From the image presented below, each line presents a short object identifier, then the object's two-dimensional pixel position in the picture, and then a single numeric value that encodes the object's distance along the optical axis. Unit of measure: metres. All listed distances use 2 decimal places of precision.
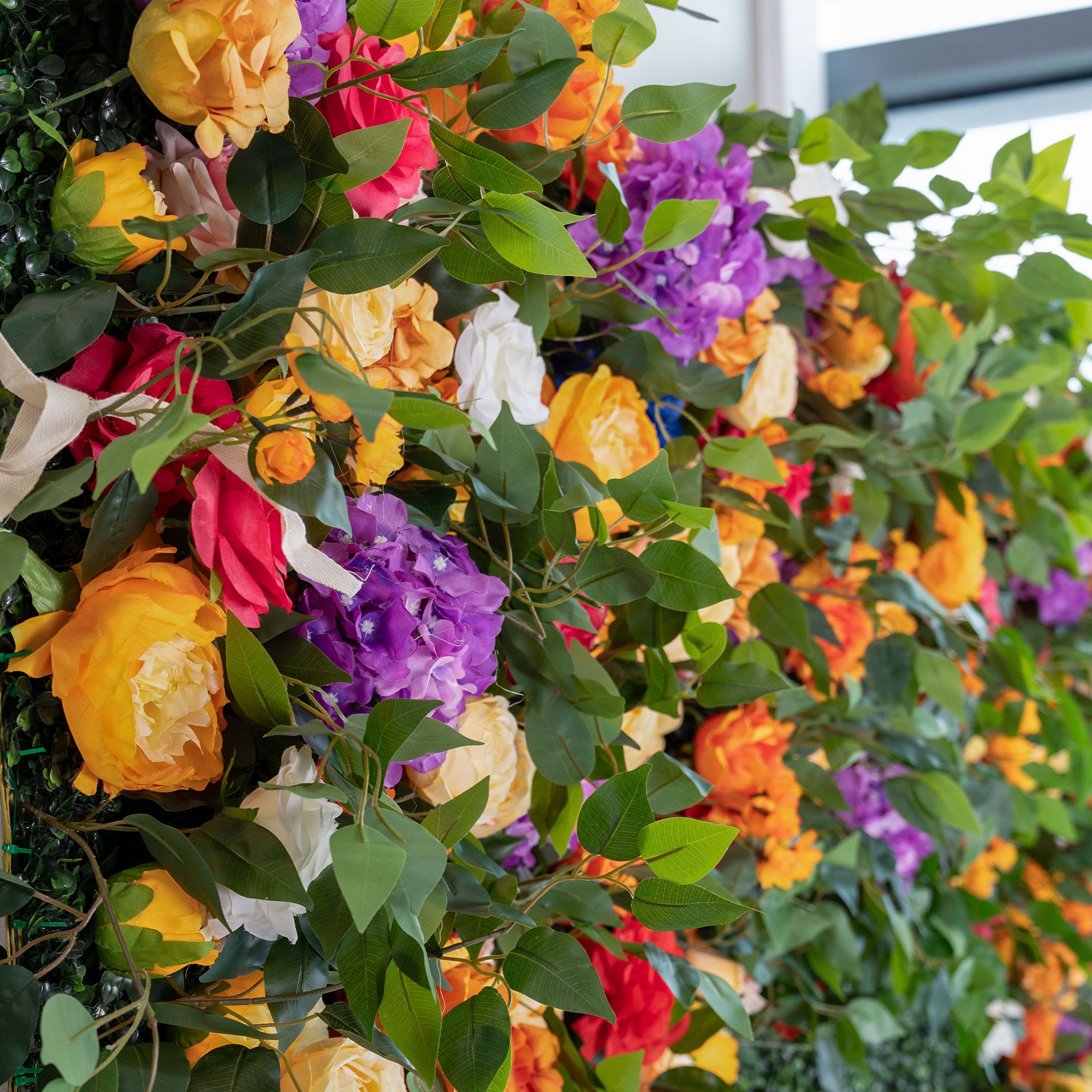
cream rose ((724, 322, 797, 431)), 0.83
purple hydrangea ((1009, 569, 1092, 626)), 1.35
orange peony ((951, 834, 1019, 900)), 1.19
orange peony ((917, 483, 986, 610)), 1.05
